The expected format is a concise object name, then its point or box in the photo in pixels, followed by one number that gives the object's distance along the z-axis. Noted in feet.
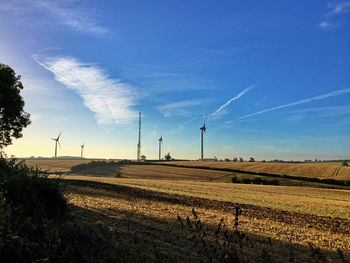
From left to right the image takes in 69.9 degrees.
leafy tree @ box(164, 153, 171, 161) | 497.46
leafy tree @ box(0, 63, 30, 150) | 108.06
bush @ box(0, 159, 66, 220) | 33.40
